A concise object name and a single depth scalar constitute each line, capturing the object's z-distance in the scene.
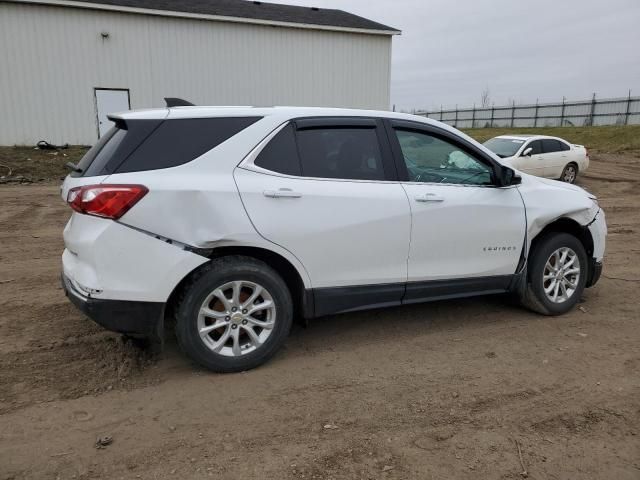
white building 17.69
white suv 3.37
